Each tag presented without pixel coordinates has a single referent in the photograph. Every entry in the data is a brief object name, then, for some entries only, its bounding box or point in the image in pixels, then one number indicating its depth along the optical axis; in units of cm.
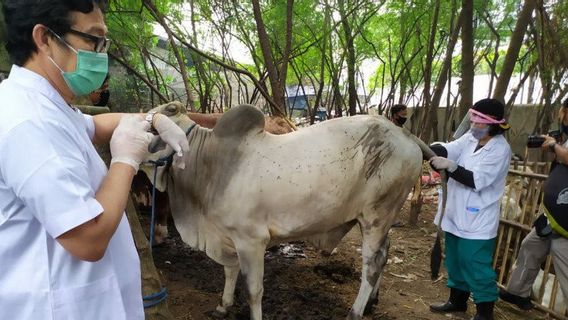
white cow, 301
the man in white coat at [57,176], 103
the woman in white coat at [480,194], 335
